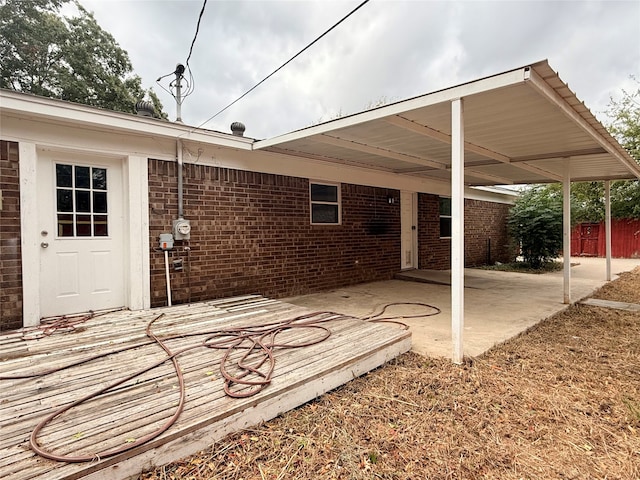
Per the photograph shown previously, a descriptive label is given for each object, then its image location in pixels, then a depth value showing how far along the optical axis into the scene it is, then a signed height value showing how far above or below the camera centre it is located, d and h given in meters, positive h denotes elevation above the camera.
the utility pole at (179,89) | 6.98 +3.35
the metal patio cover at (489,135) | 3.11 +1.38
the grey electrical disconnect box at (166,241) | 4.52 -0.04
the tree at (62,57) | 13.38 +8.23
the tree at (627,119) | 14.51 +5.26
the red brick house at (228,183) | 3.57 +0.82
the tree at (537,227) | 10.70 +0.23
